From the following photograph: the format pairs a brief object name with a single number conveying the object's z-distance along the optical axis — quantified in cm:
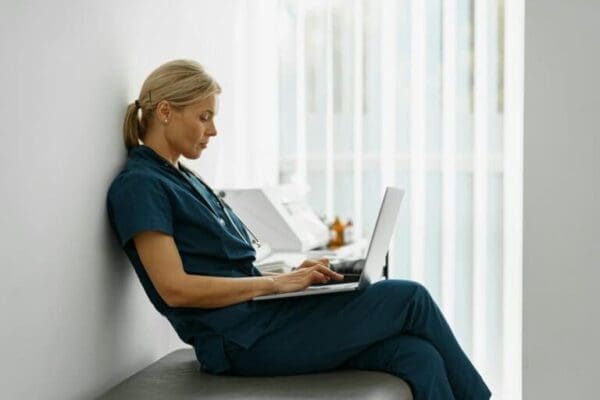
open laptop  232
